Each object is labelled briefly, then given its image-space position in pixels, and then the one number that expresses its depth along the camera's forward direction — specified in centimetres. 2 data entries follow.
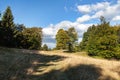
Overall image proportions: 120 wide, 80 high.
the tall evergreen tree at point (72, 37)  3803
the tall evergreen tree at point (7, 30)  2456
